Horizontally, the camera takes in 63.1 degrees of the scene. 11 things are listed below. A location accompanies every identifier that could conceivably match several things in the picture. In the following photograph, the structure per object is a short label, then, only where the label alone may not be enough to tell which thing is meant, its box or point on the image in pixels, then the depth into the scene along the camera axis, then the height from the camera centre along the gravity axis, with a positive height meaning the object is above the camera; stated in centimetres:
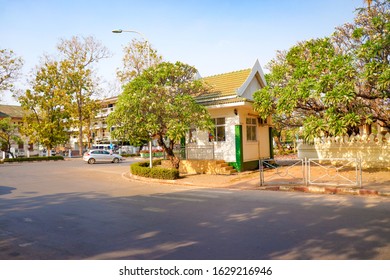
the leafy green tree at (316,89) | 1239 +216
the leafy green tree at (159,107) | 1473 +179
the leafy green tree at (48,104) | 4028 +560
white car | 3194 -103
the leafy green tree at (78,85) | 4147 +824
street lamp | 1764 +639
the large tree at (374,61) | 1202 +318
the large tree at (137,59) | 2755 +753
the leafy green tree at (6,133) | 4078 +215
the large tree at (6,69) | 3866 +985
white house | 1744 +94
